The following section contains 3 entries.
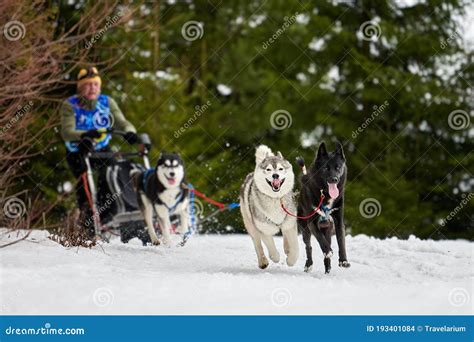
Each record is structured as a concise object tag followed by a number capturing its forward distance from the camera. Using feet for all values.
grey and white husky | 31.58
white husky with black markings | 43.41
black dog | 30.63
